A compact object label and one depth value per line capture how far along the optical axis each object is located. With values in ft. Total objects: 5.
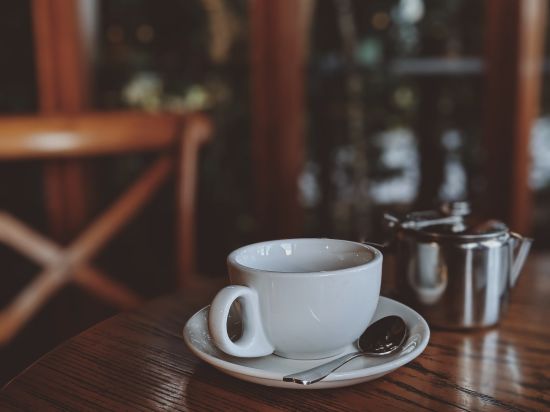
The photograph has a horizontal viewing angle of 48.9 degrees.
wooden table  1.53
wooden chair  4.00
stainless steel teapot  2.01
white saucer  1.52
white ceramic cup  1.53
